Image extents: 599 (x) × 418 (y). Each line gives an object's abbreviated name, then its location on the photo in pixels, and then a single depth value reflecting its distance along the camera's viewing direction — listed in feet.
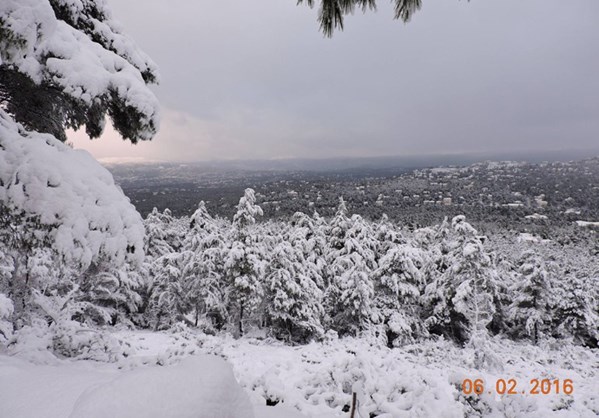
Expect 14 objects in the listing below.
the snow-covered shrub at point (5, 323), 15.79
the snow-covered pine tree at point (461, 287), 58.44
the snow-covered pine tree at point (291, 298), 55.62
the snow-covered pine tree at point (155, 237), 71.82
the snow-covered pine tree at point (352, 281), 54.95
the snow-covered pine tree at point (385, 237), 67.31
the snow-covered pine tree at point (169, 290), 65.66
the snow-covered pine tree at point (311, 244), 62.23
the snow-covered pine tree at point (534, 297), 74.64
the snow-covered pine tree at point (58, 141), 10.20
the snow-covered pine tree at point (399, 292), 57.16
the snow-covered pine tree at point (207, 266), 63.31
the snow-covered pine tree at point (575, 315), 75.36
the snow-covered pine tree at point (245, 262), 56.80
